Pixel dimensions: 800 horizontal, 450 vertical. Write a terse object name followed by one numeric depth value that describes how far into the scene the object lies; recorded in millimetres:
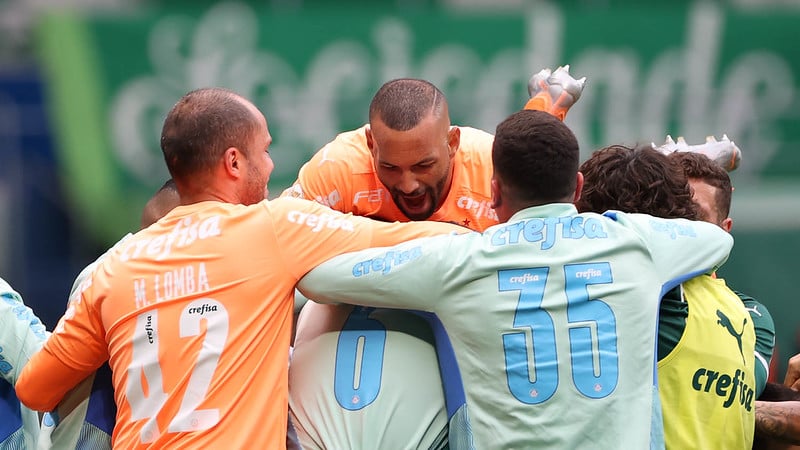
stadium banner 25297
